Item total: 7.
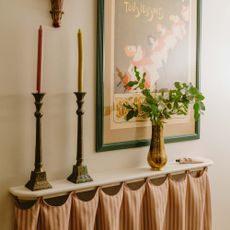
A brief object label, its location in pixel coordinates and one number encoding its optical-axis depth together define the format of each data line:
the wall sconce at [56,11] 1.60
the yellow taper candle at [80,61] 1.63
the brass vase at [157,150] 1.88
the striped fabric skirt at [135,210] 1.57
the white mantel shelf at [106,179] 1.53
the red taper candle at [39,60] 1.53
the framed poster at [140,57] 1.79
